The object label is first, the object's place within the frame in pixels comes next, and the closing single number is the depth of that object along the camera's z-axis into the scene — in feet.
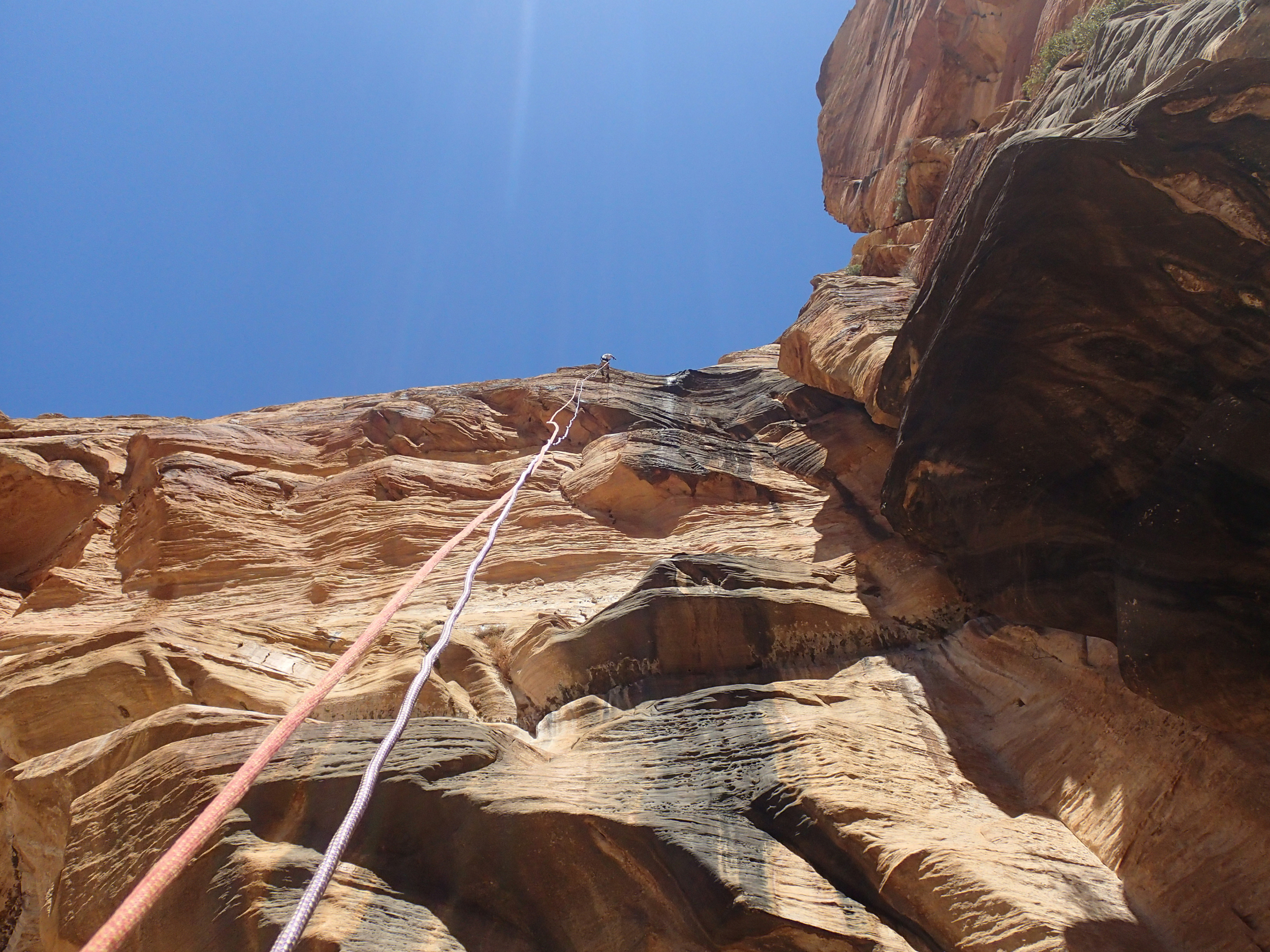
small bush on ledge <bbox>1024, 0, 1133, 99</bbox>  37.27
